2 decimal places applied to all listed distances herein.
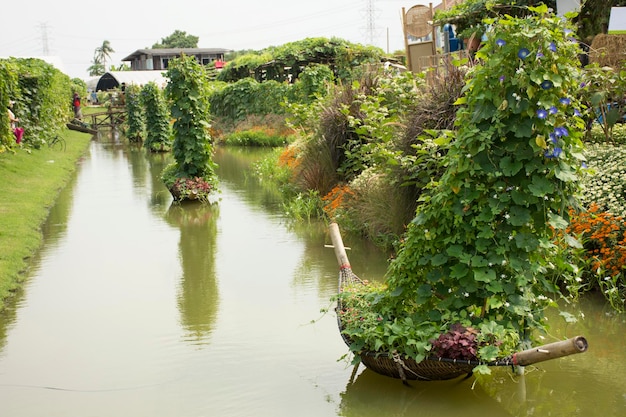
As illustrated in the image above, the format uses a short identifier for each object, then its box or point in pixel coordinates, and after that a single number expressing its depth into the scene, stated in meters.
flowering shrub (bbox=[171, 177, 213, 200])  14.66
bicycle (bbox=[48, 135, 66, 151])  24.80
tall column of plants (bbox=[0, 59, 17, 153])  16.27
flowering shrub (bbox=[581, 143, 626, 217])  7.25
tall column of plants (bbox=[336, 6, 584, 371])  4.88
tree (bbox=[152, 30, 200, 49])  121.77
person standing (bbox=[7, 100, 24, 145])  19.31
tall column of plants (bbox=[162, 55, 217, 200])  14.67
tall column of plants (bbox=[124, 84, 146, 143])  33.16
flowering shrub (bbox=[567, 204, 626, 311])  6.85
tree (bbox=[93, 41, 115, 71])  132.00
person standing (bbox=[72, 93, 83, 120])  40.90
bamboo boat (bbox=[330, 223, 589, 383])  4.46
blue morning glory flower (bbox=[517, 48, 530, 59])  4.83
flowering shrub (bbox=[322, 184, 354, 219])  11.47
